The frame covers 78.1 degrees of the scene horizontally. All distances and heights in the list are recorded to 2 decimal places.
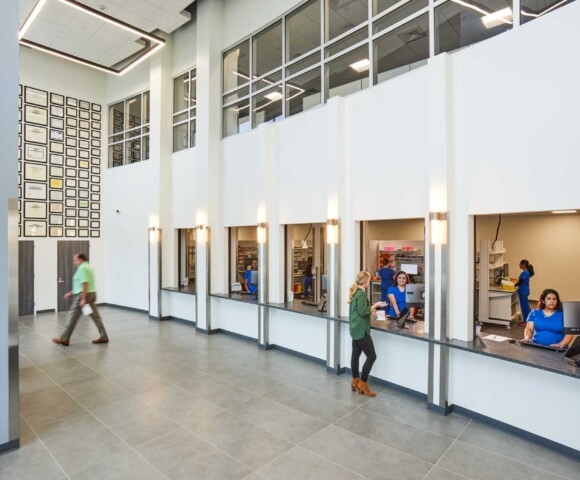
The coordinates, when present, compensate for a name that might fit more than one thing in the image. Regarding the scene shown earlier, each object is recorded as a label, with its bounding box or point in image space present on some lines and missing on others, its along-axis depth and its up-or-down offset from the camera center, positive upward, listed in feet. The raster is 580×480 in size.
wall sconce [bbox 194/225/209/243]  25.11 +0.33
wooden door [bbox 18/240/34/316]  30.99 -3.44
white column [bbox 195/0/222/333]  24.85 +5.59
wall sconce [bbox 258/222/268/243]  21.47 +0.40
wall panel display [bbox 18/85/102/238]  31.09 +6.70
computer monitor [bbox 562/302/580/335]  11.96 -2.67
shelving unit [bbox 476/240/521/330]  25.44 -4.34
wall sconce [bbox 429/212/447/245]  13.60 +0.40
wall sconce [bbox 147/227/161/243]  29.40 +0.38
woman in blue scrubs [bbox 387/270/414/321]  17.20 -2.89
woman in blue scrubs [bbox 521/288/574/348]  13.23 -3.25
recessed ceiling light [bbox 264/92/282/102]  21.91 +8.80
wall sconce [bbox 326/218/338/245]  17.38 +0.32
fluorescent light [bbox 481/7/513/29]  13.15 +8.54
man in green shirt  22.31 -3.62
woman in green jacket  14.84 -3.87
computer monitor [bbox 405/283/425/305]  16.44 -2.62
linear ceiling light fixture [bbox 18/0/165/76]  19.69 +12.81
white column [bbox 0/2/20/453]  11.16 +0.02
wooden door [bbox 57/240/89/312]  32.90 -2.73
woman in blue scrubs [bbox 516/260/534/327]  25.39 -3.45
